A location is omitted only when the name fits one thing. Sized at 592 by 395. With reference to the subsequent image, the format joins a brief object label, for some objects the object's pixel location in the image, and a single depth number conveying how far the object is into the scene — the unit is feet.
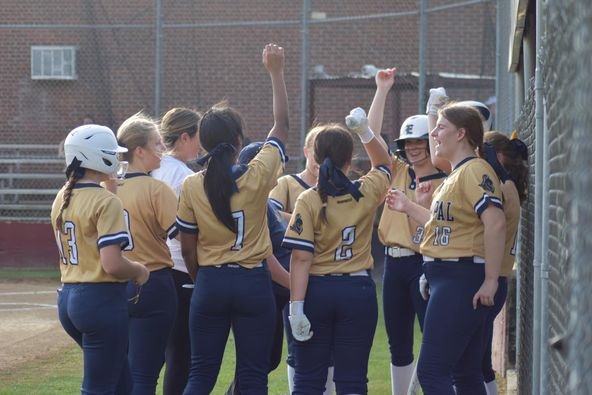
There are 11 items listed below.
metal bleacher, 124.47
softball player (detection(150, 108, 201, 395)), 41.01
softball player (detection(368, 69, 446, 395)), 42.78
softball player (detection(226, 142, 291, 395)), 42.93
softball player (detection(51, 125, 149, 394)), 33.12
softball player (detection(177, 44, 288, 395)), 35.58
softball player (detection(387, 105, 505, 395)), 33.55
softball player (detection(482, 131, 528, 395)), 36.35
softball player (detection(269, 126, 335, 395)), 44.91
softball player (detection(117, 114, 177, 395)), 37.58
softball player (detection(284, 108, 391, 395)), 36.50
